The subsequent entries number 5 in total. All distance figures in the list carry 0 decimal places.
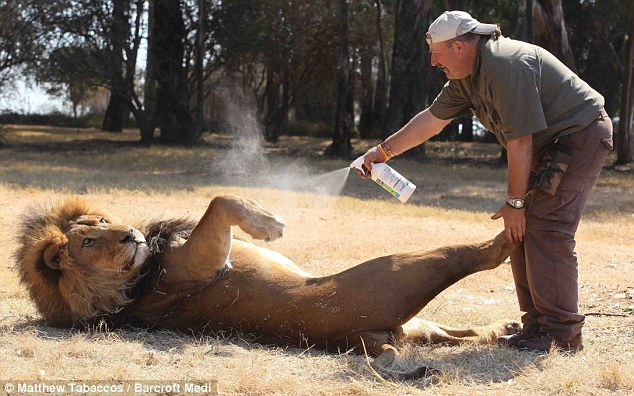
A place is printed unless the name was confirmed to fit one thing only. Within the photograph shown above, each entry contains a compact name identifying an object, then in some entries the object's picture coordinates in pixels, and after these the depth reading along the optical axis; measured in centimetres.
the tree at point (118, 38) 2228
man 457
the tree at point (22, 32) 2212
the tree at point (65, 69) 2191
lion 479
